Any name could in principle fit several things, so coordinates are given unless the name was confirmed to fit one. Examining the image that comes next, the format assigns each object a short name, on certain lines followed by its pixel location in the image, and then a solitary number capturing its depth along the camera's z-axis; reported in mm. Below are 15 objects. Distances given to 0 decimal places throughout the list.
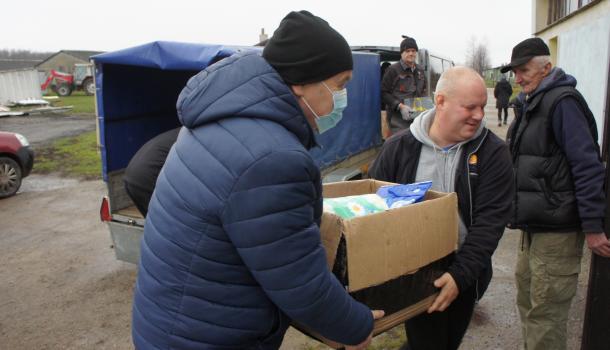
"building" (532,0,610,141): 10266
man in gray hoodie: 2172
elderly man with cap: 2752
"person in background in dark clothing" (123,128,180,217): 3965
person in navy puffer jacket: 1334
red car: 9188
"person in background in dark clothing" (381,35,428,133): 6875
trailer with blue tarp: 4324
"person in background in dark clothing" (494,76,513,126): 18312
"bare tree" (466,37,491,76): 67412
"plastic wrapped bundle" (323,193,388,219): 1808
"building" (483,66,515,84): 58950
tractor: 45000
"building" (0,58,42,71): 64812
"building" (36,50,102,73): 79500
